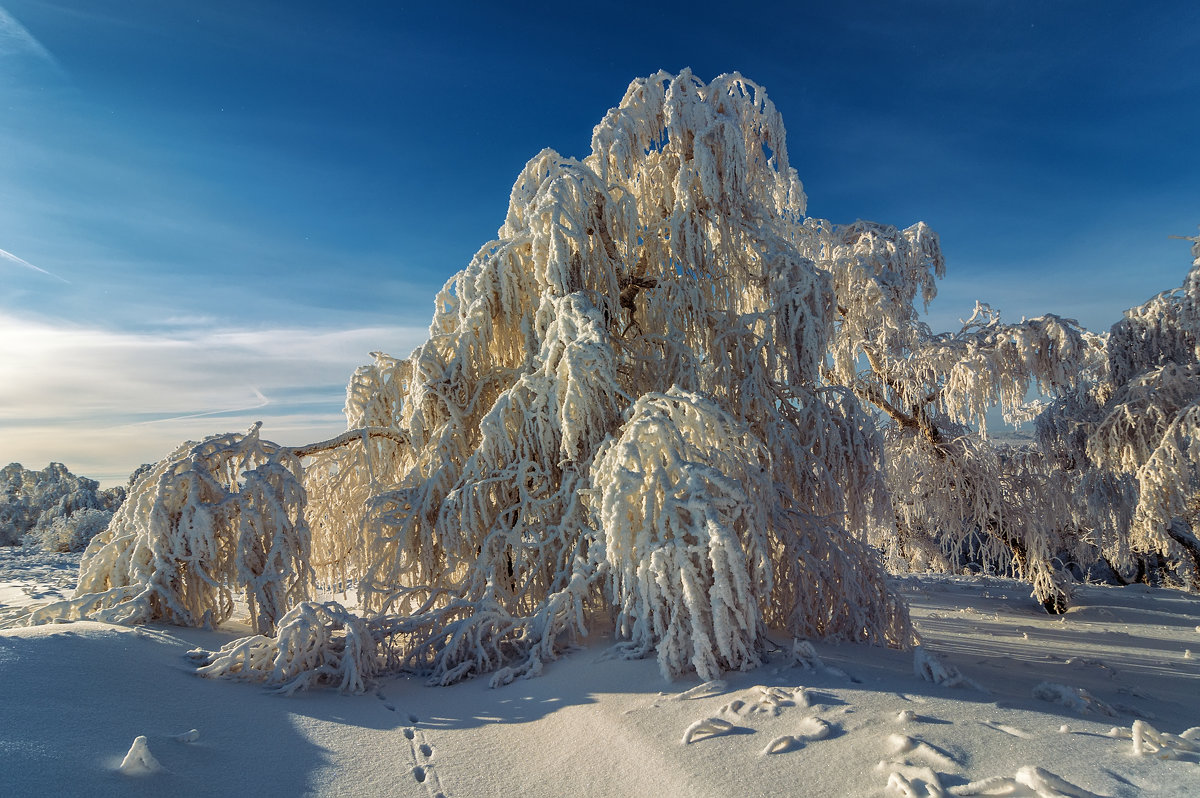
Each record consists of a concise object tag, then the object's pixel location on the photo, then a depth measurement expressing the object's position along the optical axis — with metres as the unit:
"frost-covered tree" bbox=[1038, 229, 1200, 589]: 7.74
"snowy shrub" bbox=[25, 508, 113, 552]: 13.43
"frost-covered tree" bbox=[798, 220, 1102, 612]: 8.07
